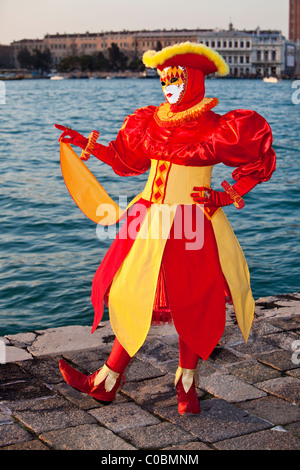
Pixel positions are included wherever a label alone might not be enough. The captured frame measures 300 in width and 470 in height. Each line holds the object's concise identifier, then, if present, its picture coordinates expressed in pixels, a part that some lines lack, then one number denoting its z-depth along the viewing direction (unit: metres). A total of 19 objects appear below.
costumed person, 3.14
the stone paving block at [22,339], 3.92
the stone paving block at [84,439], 2.85
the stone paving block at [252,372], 3.50
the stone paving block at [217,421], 2.97
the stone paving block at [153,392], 3.27
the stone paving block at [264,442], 2.86
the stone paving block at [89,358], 3.64
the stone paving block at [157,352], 3.71
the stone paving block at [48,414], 3.03
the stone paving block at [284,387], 3.32
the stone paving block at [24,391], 3.29
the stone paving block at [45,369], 3.50
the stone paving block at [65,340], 3.82
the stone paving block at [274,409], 3.10
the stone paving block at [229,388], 3.33
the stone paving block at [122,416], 3.04
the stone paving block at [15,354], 3.70
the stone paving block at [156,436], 2.88
